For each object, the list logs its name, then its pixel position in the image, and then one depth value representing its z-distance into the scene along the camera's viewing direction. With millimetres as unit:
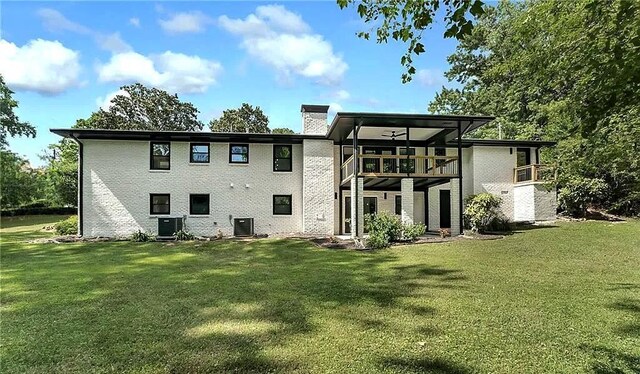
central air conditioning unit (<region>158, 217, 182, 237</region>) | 17172
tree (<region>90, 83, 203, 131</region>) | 39438
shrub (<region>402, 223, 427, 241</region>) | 14820
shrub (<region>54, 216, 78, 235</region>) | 18234
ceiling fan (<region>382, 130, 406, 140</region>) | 18325
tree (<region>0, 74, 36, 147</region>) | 31656
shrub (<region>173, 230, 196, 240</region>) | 16969
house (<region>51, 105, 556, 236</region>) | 17531
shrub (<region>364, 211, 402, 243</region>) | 14516
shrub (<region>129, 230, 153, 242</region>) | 16375
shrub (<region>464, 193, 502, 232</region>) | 16875
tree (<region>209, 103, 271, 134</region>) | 46406
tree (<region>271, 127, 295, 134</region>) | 48703
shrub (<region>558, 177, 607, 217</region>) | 19828
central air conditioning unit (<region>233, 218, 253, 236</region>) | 17984
